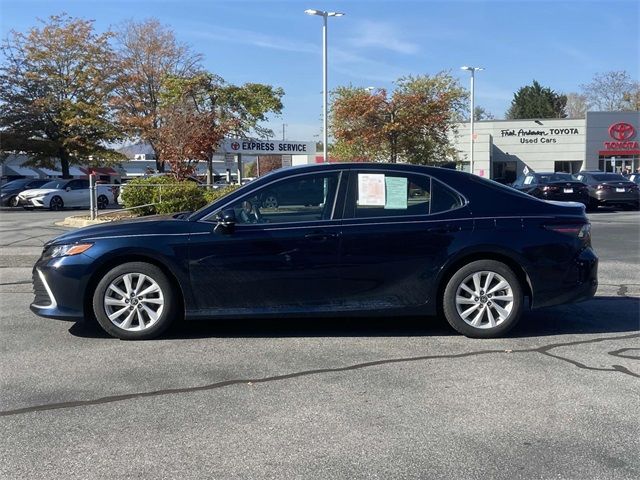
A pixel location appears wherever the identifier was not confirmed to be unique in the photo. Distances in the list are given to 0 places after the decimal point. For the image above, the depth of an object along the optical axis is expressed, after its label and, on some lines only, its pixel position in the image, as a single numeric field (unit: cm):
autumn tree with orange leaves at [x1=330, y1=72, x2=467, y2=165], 2850
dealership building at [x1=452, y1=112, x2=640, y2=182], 4928
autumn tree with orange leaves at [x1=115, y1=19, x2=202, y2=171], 3716
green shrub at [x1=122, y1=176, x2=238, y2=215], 1761
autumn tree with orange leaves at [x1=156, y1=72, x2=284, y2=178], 2309
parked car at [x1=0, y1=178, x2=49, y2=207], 3131
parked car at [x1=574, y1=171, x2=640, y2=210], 2283
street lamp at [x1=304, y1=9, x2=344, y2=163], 2805
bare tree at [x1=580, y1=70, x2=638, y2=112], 7300
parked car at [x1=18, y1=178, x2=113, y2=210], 2839
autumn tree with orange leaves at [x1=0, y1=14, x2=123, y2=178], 3578
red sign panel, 4886
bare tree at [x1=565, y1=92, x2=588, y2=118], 7800
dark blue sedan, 560
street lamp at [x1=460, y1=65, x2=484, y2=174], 4193
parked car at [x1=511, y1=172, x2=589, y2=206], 2194
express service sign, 3169
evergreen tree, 7388
